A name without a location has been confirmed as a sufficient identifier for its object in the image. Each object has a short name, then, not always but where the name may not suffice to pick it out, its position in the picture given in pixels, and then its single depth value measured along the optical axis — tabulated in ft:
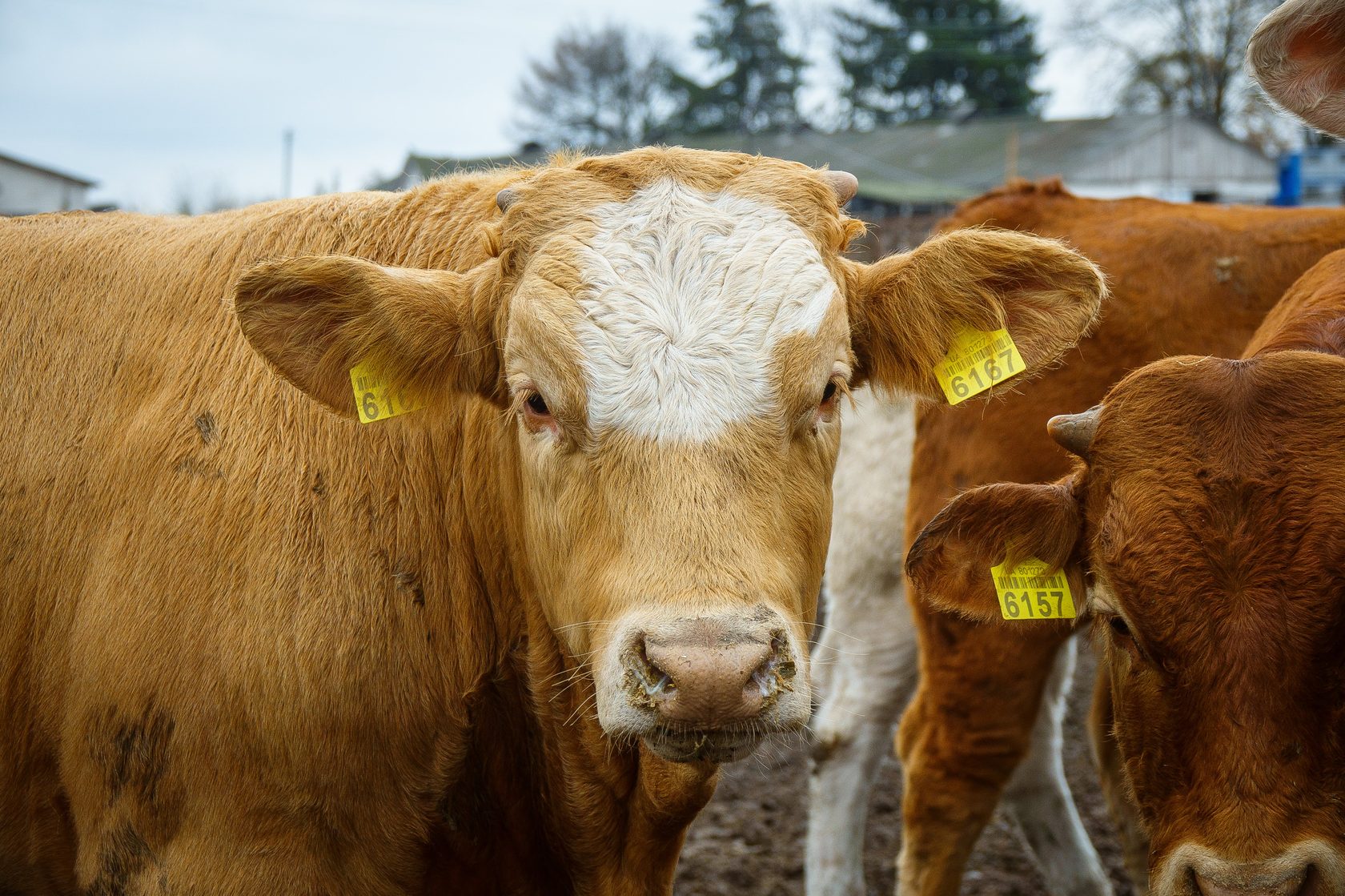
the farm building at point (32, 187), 91.56
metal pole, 86.98
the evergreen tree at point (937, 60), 147.02
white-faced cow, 8.17
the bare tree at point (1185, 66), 130.82
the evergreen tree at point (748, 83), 147.64
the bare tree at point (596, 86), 153.07
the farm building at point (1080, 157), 121.80
